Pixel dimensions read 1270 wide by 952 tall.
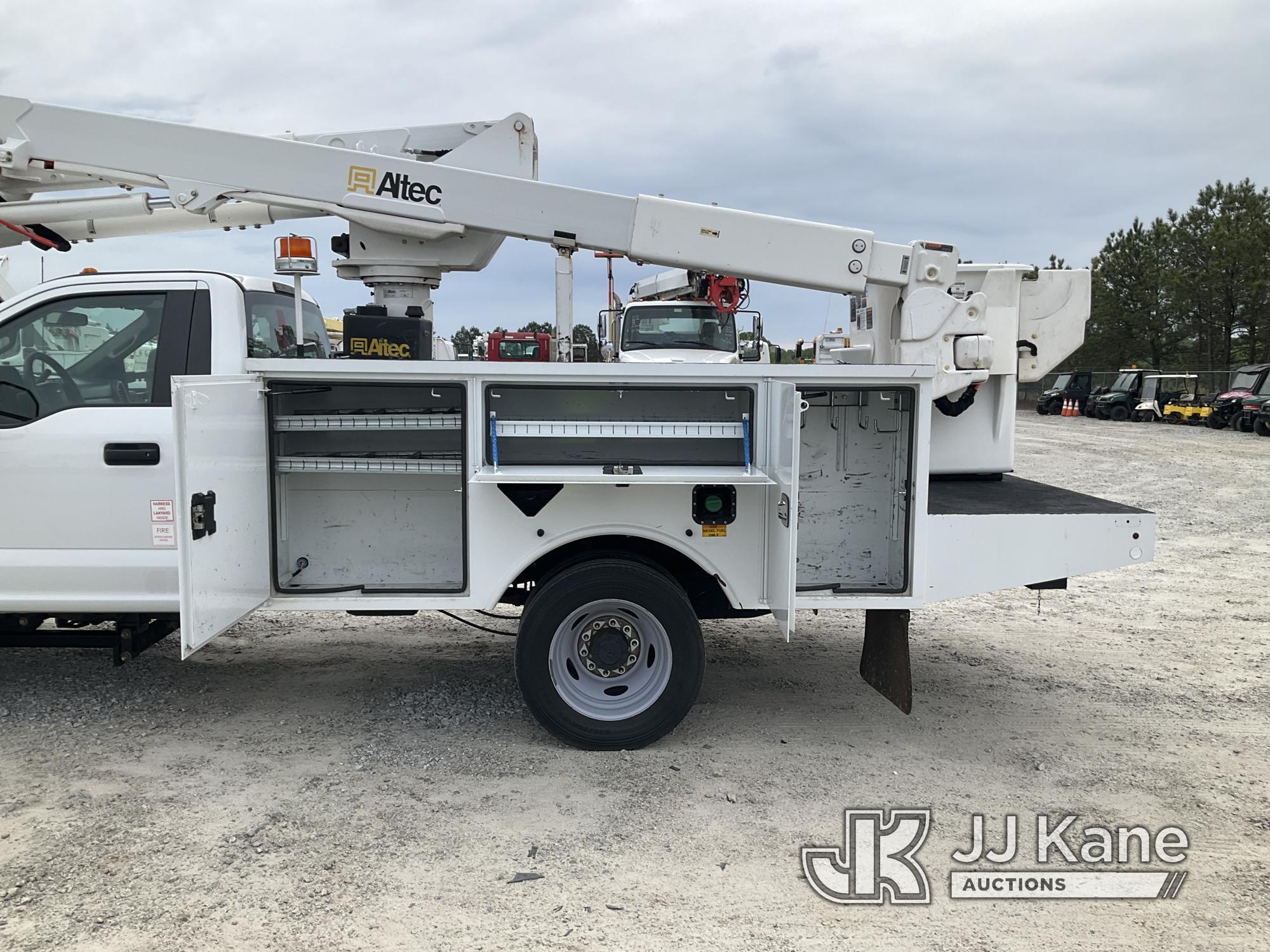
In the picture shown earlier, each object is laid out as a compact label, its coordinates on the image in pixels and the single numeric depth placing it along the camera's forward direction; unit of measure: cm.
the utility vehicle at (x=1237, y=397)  2844
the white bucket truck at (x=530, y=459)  456
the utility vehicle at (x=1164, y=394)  3334
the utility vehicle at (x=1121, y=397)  3578
